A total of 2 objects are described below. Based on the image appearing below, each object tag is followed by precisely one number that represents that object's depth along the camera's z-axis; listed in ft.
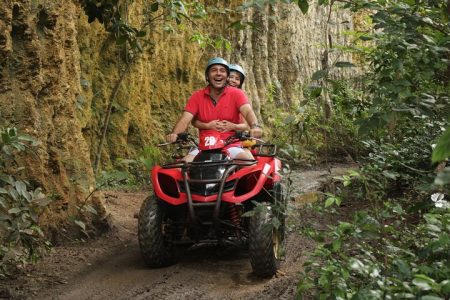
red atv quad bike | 20.30
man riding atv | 23.50
